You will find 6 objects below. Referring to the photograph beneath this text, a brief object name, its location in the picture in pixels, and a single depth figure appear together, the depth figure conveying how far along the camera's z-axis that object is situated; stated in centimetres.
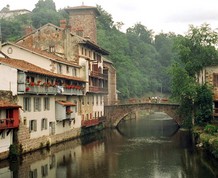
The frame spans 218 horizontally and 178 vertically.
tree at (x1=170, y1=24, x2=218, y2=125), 6462
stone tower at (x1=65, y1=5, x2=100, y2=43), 8938
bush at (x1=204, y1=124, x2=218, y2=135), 4982
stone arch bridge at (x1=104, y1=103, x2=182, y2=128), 7619
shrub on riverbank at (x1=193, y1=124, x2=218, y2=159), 4192
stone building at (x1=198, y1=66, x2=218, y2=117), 6353
